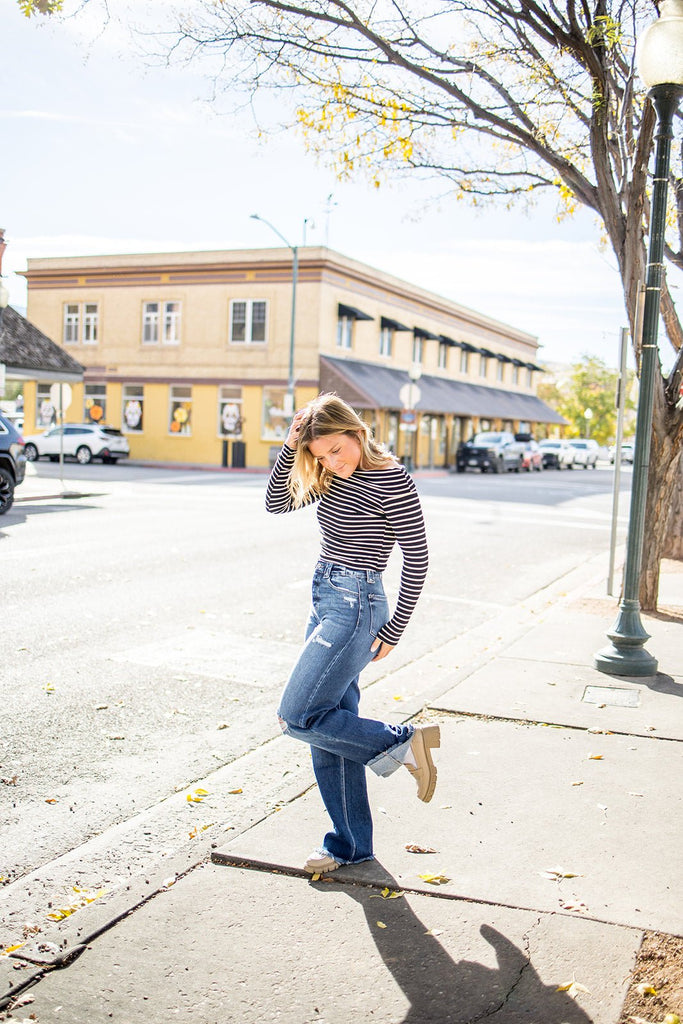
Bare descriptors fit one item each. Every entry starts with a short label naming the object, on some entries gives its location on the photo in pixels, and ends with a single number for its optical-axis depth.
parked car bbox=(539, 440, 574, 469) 55.59
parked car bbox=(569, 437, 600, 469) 61.16
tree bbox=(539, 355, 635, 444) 90.00
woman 3.70
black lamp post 6.56
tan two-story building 39.97
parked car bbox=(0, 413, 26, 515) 18.20
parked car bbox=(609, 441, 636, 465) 63.24
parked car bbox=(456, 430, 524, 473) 44.75
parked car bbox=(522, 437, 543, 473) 49.75
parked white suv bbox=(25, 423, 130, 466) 39.03
